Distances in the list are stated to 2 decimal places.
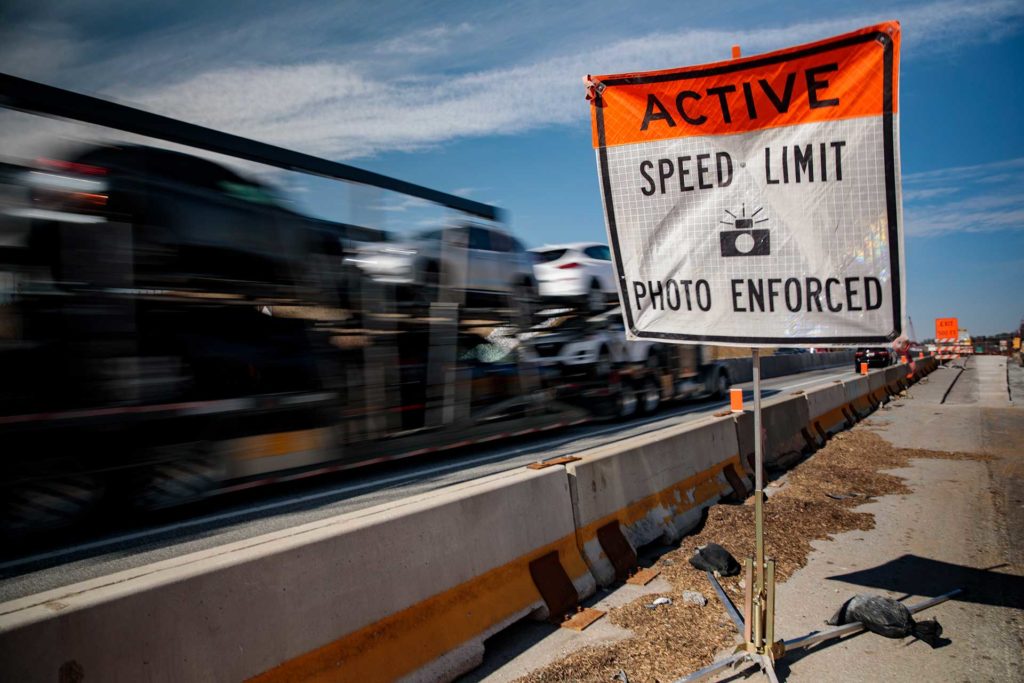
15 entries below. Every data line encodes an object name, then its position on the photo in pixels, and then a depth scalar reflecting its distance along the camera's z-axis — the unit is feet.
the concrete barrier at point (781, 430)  25.45
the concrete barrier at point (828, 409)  36.24
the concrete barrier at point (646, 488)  15.93
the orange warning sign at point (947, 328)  168.45
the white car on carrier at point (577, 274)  47.85
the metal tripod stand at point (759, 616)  11.92
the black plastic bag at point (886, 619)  13.29
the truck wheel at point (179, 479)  22.18
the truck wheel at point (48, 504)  19.77
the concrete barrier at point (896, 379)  65.04
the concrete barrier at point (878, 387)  55.47
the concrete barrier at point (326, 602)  7.63
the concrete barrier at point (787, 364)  104.83
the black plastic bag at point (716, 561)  16.67
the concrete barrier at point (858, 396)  45.96
